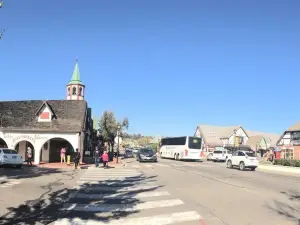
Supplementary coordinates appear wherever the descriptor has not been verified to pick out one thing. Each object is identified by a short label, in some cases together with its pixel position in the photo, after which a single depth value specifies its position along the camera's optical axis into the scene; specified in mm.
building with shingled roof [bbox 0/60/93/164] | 23256
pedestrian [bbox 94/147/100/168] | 20504
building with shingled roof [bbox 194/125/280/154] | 58440
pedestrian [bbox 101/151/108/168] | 20032
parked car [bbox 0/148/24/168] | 17833
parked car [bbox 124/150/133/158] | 43539
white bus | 31068
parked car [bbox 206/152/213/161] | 37133
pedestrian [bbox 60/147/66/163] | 21912
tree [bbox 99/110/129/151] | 43017
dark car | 27820
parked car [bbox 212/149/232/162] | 35747
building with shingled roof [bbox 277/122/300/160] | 40768
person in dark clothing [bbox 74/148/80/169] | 19296
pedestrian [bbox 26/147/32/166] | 20555
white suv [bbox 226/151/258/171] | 21850
